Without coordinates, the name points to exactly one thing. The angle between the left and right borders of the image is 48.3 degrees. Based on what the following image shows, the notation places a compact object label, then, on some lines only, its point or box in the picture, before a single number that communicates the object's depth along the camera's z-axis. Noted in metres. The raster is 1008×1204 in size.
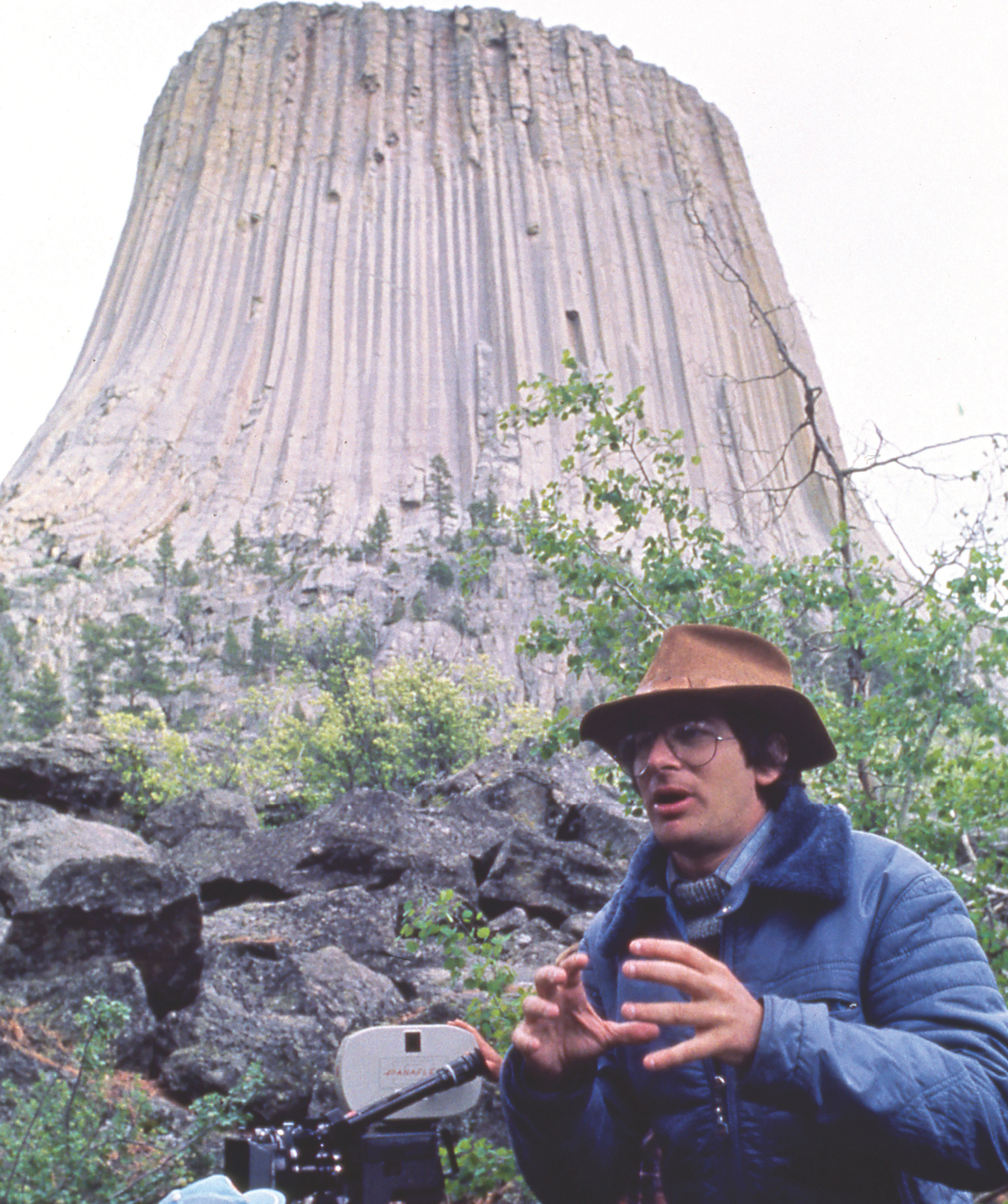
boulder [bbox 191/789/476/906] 8.14
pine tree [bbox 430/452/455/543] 45.81
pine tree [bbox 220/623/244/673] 40.31
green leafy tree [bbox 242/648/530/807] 18.86
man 1.36
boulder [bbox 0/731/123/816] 10.84
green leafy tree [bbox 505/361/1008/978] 4.12
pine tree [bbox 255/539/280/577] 44.31
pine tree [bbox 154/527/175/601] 43.38
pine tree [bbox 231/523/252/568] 44.56
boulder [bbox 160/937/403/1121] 4.83
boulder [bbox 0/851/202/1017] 5.64
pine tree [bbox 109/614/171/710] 37.59
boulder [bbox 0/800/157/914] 6.50
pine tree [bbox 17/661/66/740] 32.19
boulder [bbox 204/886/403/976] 6.63
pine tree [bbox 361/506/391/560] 44.75
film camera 2.34
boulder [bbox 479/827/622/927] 8.03
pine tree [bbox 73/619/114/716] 36.19
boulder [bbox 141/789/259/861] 10.36
